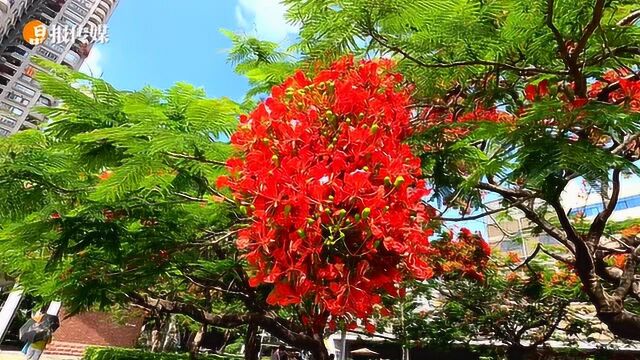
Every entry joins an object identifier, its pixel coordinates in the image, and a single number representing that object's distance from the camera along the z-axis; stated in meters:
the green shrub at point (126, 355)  11.56
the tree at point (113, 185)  2.13
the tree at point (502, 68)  1.91
